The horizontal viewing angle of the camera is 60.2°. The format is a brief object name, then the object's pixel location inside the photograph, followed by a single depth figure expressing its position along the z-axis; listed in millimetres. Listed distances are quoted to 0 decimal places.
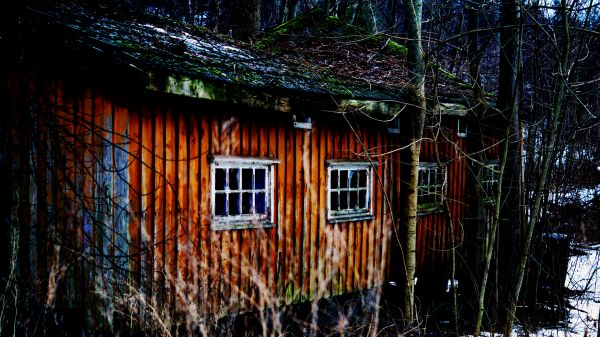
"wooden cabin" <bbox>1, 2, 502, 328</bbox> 5200
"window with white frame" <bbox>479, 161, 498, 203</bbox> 11050
